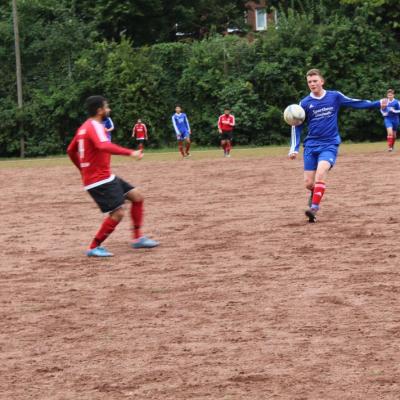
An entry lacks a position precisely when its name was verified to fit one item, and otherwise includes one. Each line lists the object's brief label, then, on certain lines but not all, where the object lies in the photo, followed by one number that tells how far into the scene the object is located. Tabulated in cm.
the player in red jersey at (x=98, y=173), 1112
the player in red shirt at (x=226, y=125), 3525
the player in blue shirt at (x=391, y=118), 3062
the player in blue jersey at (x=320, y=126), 1359
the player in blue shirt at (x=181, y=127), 3547
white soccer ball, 1347
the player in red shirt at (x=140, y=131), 4203
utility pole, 4762
